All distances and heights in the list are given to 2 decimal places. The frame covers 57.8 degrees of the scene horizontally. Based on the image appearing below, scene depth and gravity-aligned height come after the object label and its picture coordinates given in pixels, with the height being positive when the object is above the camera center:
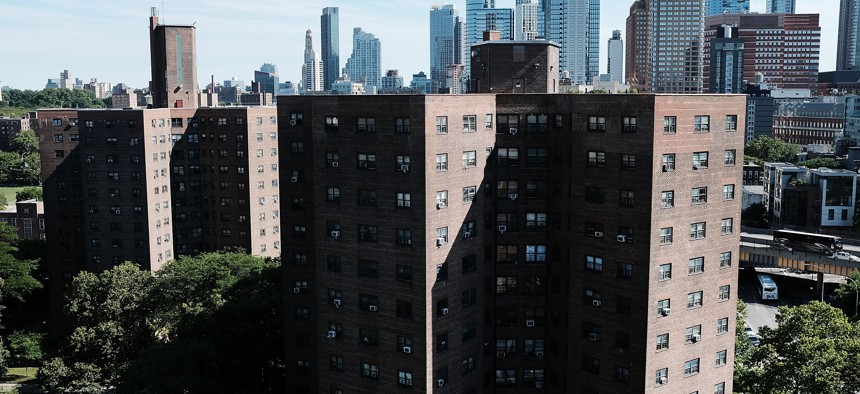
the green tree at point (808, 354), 74.62 -23.63
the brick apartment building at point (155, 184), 139.00 -12.10
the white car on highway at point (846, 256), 130.50 -23.74
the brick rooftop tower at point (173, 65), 162.88 +11.43
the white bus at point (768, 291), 146.38 -32.79
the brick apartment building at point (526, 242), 67.19 -11.28
